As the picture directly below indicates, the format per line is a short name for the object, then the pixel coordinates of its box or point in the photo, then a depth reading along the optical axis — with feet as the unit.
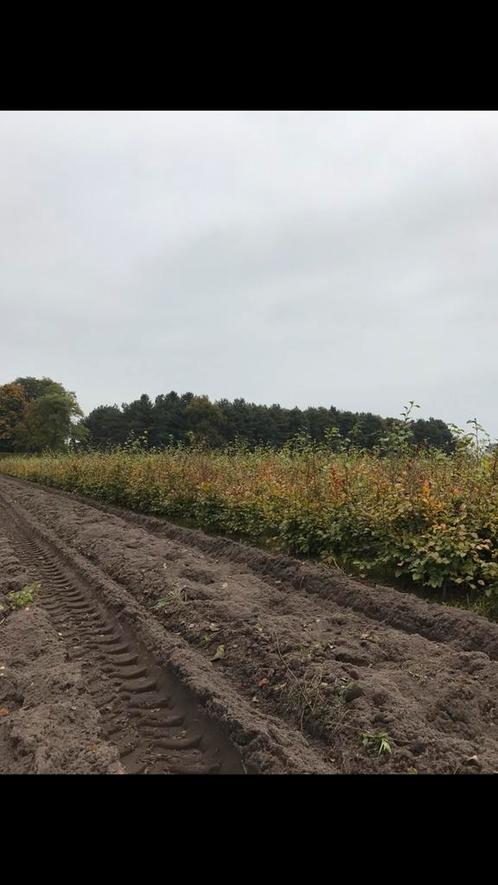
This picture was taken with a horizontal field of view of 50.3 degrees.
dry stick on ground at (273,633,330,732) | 10.11
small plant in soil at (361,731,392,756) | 8.64
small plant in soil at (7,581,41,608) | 18.04
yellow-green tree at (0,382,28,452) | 245.65
